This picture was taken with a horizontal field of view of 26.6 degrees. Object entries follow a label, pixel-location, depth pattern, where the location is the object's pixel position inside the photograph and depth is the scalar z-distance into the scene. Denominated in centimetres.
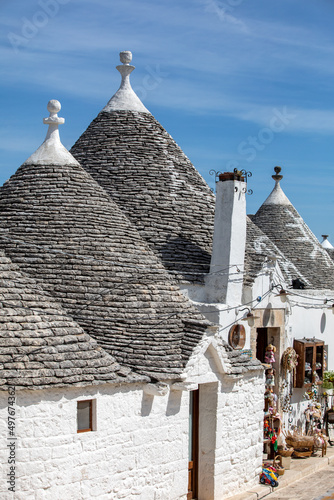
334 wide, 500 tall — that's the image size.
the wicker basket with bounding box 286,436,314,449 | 1512
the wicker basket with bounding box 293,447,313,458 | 1519
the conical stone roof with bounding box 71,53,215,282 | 1402
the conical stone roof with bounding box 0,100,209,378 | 1098
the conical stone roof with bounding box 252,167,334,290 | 1973
